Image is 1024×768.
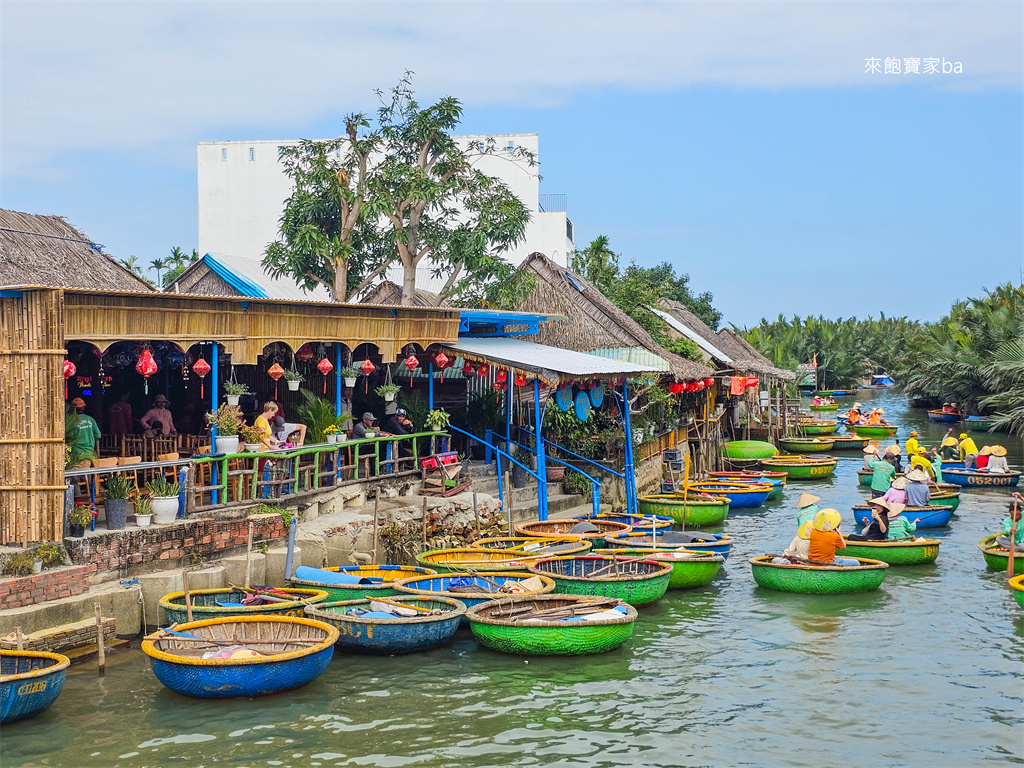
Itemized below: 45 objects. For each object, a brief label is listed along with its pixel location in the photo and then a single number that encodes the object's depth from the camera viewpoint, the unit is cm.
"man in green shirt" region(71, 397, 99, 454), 1291
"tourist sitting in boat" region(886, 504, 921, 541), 1792
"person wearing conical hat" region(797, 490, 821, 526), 1648
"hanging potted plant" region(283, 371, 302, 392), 1658
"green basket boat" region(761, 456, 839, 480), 3092
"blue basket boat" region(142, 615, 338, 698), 1002
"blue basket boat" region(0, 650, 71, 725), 912
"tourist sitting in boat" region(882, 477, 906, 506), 1980
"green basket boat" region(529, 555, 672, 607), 1365
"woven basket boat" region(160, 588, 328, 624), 1150
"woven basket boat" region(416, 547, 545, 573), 1441
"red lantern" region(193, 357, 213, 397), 1447
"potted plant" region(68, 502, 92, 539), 1172
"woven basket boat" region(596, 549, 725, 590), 1541
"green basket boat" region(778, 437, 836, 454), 3812
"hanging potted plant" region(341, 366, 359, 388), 1731
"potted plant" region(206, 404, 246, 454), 1412
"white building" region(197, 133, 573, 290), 3872
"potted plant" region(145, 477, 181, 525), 1265
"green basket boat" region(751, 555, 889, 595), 1512
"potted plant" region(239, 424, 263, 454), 1466
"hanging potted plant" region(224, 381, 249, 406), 1489
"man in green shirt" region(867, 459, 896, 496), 2322
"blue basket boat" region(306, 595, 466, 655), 1158
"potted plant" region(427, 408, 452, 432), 1880
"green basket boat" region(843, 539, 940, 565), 1742
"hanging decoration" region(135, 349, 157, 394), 1302
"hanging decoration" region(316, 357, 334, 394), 1650
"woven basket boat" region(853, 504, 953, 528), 2103
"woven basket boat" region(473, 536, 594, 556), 1584
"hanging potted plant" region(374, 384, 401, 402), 1844
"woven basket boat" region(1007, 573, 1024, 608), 1312
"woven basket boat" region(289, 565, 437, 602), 1289
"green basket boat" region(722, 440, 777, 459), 3328
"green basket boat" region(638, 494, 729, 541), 2155
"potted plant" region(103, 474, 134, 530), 1220
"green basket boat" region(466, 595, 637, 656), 1170
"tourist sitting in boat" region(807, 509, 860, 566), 1550
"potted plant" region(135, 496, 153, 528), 1248
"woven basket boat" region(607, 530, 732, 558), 1653
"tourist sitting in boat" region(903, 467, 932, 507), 2130
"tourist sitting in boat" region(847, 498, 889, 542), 1789
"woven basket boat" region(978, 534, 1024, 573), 1638
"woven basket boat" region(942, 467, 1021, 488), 2759
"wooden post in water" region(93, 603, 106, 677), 1066
